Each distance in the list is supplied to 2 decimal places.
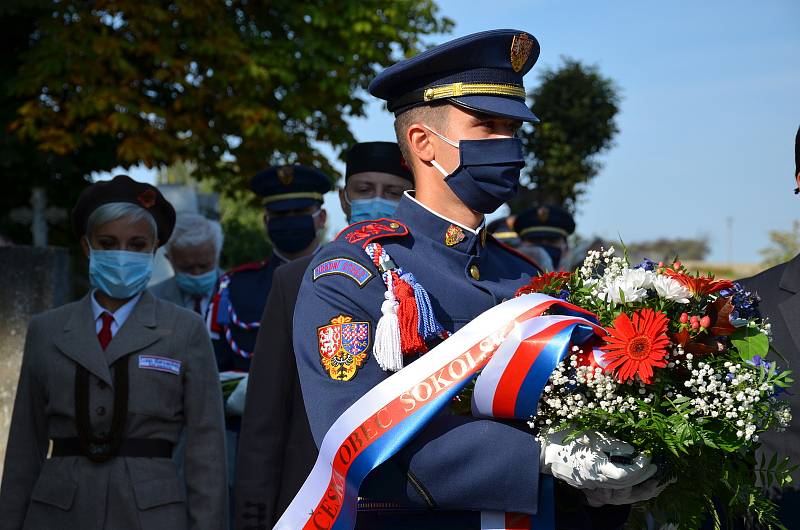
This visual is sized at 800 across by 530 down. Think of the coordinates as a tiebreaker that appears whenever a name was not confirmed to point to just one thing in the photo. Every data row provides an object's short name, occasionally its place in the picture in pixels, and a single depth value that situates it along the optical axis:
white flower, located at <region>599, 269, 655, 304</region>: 2.50
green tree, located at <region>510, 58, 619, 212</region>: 17.41
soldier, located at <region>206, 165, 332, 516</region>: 5.80
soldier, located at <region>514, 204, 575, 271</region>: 10.36
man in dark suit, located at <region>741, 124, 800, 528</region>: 3.54
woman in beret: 4.19
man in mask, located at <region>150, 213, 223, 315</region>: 7.19
